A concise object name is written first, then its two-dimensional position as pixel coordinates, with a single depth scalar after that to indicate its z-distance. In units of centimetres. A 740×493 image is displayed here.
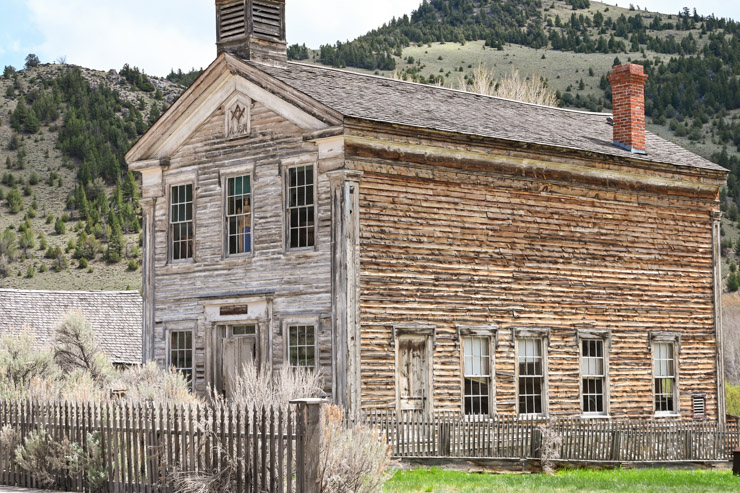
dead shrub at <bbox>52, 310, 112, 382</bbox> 2762
